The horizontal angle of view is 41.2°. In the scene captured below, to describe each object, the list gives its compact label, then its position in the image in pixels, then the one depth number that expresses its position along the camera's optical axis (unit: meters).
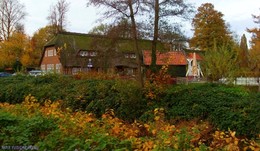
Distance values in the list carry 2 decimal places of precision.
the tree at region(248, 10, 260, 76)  38.14
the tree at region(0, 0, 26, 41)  50.94
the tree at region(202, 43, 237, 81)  15.20
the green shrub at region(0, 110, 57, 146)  5.08
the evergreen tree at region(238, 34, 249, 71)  31.30
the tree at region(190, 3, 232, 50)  48.41
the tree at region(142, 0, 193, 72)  13.67
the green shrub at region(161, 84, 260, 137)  8.80
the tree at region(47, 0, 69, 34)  52.04
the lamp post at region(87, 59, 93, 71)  30.78
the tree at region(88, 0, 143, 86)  13.01
